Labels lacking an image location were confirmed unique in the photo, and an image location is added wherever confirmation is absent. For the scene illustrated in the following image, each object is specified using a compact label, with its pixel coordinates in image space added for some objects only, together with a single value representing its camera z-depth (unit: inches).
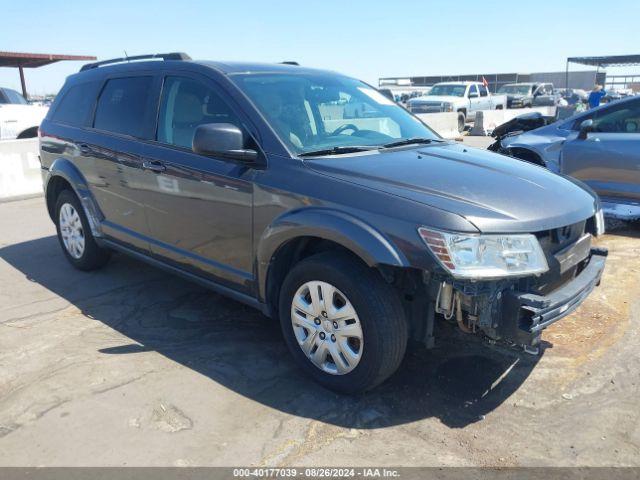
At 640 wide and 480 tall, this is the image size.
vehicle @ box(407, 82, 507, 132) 853.8
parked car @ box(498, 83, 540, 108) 1240.0
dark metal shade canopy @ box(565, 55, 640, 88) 2117.0
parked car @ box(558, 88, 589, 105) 1223.5
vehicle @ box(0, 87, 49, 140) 492.1
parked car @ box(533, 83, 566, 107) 1020.5
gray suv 107.9
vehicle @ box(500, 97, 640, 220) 246.1
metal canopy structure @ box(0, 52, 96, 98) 1030.4
